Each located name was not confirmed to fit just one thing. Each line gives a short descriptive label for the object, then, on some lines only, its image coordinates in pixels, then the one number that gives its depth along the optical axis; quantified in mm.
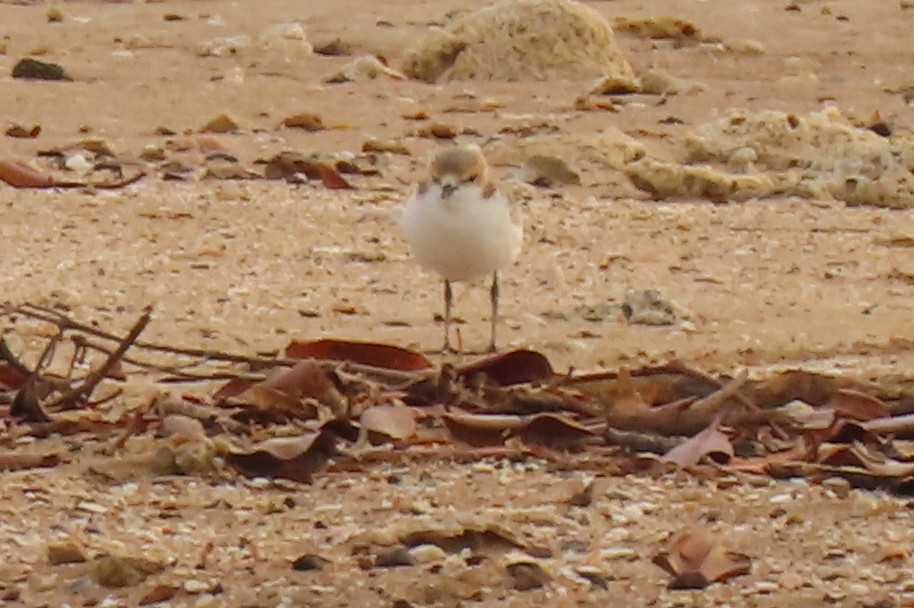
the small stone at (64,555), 7078
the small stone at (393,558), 7031
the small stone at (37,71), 19781
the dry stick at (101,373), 8133
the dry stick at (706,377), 8523
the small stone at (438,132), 17562
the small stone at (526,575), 6871
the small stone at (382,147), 16656
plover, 11914
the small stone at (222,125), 17547
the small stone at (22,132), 16875
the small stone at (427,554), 7082
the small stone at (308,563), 6977
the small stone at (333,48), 21953
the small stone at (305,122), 17828
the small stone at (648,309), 11586
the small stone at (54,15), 23812
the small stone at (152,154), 16084
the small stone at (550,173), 15629
